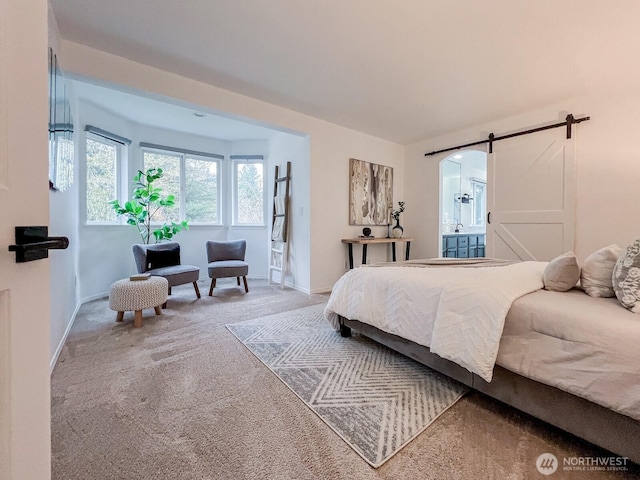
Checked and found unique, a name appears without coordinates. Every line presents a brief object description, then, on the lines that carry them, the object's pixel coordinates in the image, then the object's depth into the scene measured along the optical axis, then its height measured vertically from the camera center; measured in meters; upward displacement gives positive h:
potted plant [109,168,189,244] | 3.90 +0.44
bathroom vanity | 4.99 -0.15
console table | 4.04 -0.06
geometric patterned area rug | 1.29 -0.91
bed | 1.04 -0.50
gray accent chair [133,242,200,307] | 3.35 -0.36
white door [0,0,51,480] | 0.49 -0.02
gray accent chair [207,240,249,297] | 3.76 -0.35
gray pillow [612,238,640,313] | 1.17 -0.19
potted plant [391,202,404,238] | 4.65 +0.25
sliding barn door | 3.32 +0.54
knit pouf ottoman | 2.56 -0.57
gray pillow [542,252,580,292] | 1.50 -0.21
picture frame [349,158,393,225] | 4.35 +0.75
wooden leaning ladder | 4.27 +0.16
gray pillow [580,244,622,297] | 1.40 -0.19
